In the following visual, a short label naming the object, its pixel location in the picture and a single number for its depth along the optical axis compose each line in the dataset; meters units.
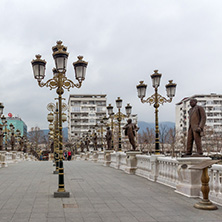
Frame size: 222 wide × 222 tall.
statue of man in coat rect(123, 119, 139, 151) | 18.25
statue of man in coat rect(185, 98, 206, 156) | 9.92
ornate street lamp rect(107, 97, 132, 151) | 20.98
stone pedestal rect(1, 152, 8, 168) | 25.49
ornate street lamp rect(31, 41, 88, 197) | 9.91
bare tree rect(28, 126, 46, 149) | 95.75
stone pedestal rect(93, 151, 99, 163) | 34.68
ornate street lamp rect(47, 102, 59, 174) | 19.55
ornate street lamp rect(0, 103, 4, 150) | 23.75
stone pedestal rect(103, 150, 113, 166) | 25.72
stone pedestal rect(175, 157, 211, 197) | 9.54
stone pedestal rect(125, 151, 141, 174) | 17.72
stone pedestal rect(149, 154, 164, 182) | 13.77
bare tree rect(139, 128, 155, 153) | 67.44
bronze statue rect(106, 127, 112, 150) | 25.88
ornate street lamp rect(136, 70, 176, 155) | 14.95
